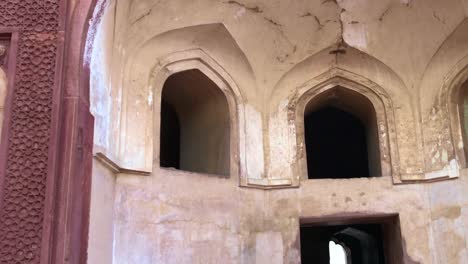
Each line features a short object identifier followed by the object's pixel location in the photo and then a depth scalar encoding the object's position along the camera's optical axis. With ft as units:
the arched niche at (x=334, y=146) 27.45
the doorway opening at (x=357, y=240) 18.89
